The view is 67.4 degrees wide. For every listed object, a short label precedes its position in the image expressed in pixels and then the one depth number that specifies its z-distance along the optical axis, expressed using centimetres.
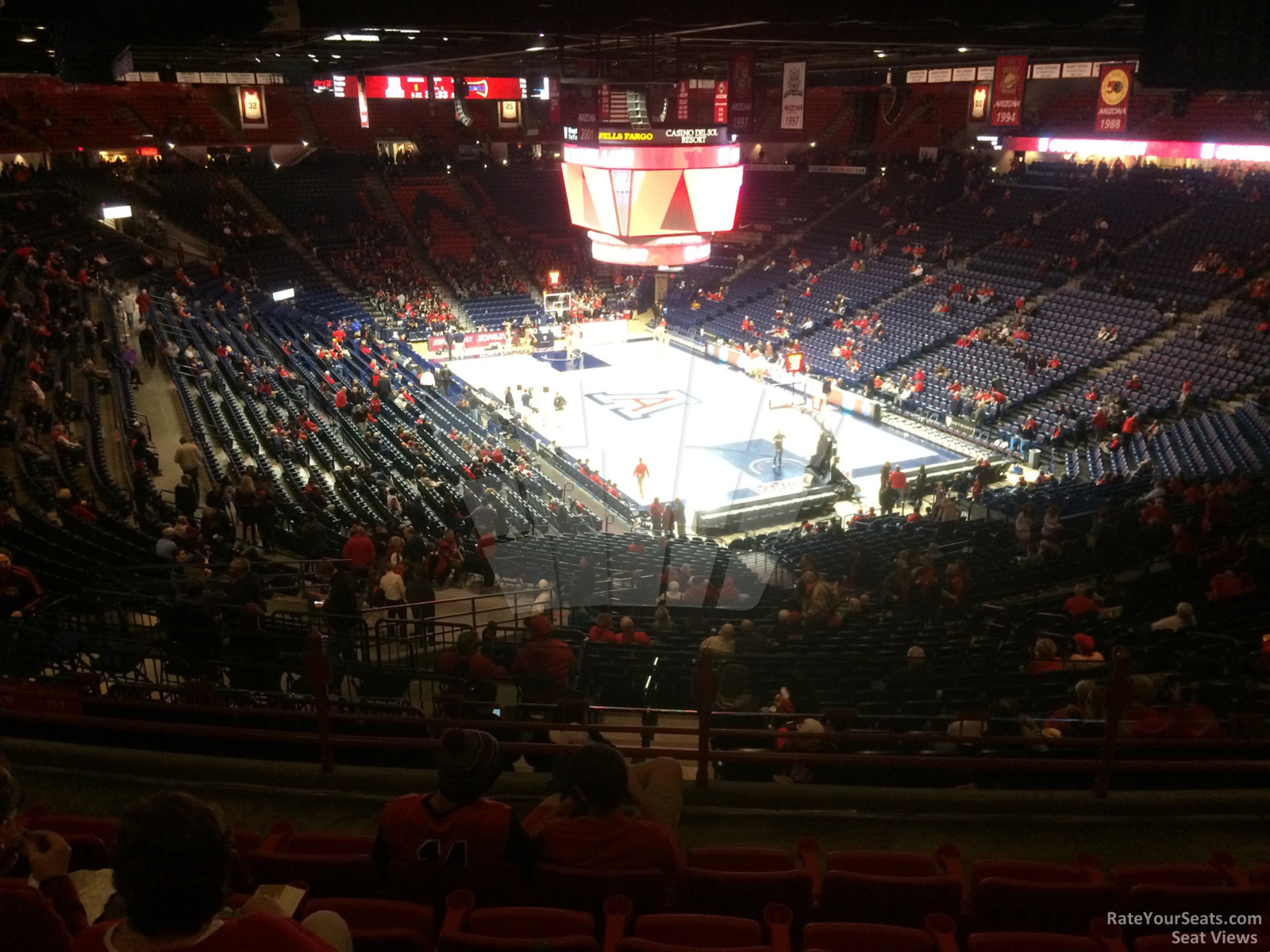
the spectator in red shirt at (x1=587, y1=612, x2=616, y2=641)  893
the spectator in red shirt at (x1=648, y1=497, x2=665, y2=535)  1844
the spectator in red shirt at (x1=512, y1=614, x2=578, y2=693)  698
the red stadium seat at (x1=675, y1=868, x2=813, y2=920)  362
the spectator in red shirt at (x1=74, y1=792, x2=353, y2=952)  196
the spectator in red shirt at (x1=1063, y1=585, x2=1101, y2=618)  945
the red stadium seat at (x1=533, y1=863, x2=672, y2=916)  347
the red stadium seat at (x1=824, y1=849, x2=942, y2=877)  390
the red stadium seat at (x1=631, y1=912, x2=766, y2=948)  325
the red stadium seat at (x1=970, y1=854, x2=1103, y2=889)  383
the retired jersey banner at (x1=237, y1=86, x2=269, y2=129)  3275
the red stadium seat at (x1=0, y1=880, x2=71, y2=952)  255
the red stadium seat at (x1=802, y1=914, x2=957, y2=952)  323
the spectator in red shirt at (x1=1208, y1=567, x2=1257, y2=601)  945
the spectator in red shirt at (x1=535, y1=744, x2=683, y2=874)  339
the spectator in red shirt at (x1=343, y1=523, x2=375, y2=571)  1209
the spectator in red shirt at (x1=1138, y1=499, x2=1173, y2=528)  1215
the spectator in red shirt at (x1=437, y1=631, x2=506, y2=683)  704
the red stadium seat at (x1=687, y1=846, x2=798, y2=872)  389
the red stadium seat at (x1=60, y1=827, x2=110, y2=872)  373
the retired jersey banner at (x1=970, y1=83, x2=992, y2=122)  2479
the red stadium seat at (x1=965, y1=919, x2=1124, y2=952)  313
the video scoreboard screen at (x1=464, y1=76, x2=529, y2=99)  3297
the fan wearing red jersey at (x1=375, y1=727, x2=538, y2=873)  332
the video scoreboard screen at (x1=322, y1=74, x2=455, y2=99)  3000
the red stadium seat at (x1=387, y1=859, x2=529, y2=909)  347
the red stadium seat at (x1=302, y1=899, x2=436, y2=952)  323
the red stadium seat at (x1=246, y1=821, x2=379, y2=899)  365
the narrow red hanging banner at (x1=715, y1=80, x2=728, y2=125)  1791
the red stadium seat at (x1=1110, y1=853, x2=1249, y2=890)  390
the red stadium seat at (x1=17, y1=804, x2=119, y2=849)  393
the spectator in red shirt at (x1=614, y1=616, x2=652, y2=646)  895
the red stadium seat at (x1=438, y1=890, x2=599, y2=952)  323
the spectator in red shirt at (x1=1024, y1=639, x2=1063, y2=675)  758
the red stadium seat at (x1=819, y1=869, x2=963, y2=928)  362
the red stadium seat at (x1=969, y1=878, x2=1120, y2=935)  360
